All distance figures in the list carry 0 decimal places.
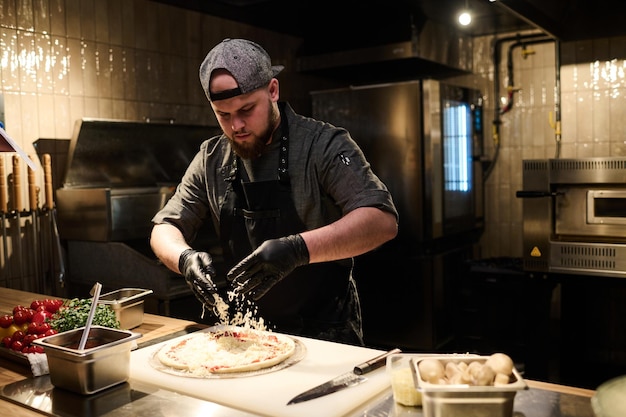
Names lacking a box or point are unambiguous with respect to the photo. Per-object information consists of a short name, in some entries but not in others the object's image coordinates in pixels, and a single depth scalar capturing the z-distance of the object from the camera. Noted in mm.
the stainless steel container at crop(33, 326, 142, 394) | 1474
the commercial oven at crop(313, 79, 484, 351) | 4527
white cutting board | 1354
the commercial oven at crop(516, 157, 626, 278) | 3516
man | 2006
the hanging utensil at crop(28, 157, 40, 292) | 3639
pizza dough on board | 1598
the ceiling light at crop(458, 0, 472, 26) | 3965
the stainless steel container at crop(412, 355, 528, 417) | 1090
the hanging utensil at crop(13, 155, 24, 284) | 3590
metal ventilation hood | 4801
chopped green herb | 1724
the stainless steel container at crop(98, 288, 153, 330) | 2045
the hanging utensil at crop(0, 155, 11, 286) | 3506
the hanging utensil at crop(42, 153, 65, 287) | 3705
